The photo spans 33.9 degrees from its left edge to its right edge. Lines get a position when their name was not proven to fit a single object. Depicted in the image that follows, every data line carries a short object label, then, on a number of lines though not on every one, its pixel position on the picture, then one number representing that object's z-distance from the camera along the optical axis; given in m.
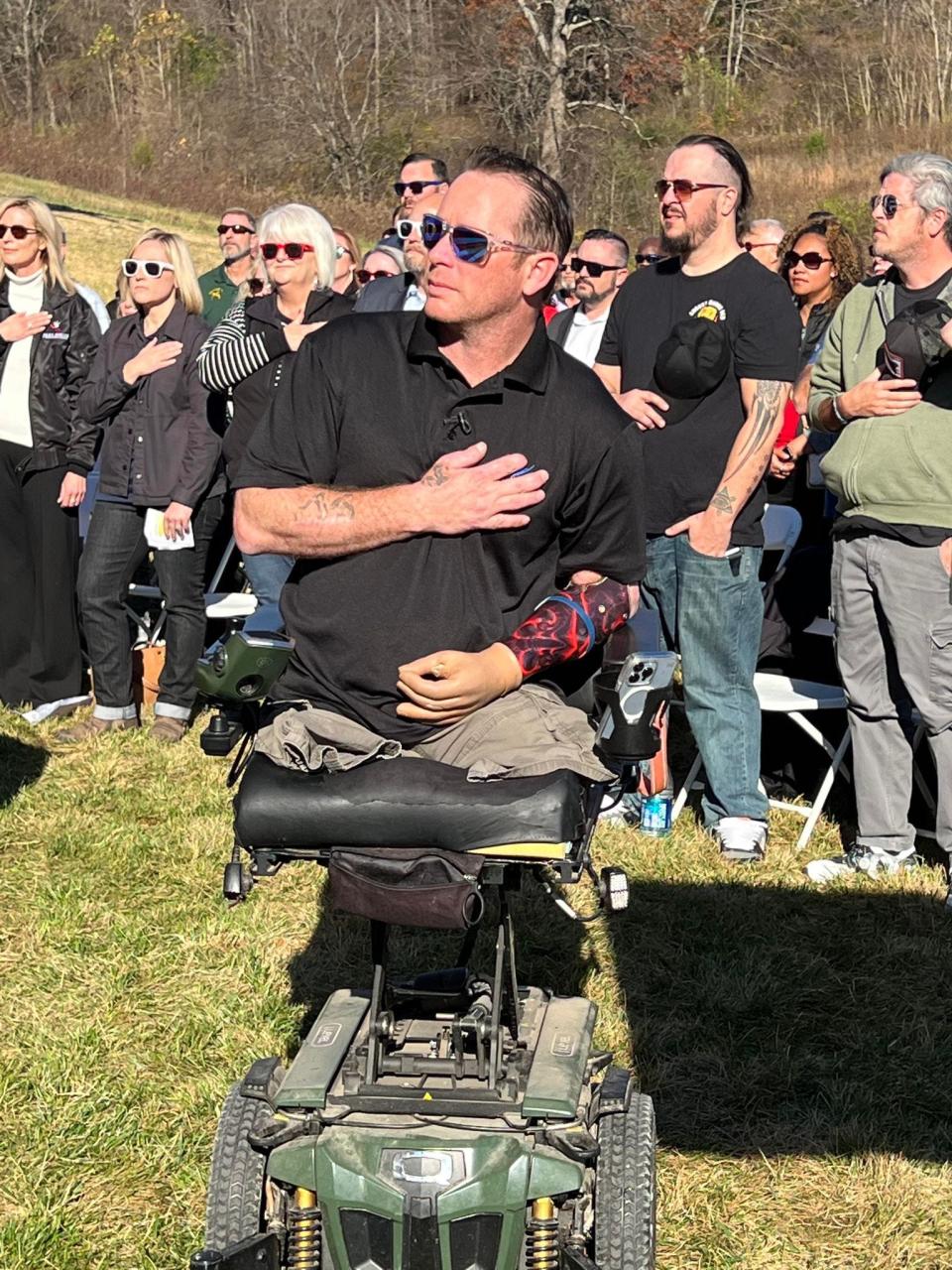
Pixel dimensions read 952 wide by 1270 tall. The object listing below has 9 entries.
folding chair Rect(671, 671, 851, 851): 6.50
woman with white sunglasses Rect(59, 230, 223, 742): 7.80
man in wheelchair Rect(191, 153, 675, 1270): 3.17
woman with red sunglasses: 7.29
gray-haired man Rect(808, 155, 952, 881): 5.61
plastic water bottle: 6.47
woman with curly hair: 8.06
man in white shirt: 8.92
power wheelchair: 3.15
